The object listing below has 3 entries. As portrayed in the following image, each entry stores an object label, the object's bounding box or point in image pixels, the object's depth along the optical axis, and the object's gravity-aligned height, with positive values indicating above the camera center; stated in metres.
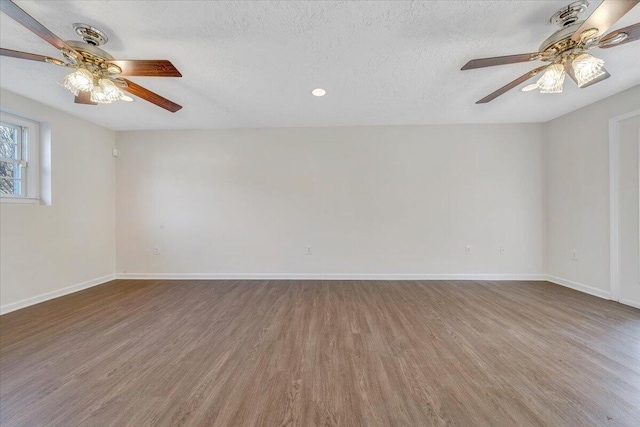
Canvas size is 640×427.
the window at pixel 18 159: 2.77 +0.70
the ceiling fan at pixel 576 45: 1.38 +1.14
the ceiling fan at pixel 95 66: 1.65 +1.12
